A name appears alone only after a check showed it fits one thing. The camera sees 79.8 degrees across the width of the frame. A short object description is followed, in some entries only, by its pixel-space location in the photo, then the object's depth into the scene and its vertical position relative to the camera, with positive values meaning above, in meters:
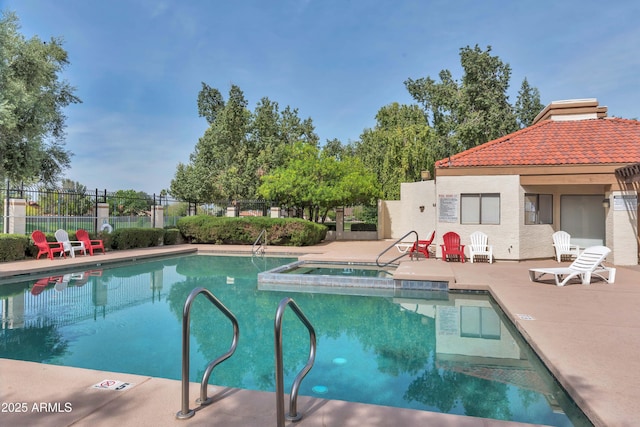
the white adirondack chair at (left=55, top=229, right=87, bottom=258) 13.89 -1.02
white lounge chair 8.68 -1.20
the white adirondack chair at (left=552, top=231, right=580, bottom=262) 12.80 -0.98
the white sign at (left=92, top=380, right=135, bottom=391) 3.50 -1.59
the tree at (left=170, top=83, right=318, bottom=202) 28.73 +5.44
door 13.84 -0.07
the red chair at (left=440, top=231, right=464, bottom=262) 12.77 -1.01
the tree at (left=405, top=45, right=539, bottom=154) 27.47 +8.40
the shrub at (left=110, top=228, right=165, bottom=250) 17.02 -1.05
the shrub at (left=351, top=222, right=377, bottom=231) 25.92 -0.73
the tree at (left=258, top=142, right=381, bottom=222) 22.02 +1.96
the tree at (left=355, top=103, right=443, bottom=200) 27.88 +4.46
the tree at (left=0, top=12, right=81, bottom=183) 12.66 +3.91
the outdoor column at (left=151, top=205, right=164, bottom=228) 20.31 -0.03
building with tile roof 12.31 +0.90
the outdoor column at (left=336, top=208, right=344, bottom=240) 25.64 -0.68
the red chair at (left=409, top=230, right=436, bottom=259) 13.90 -1.17
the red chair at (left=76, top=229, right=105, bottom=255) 14.82 -0.94
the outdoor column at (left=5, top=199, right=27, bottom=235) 13.86 -0.08
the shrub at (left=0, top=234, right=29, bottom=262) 12.63 -1.07
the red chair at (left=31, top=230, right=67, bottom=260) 13.38 -1.07
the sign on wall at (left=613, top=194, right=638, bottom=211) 12.04 +0.48
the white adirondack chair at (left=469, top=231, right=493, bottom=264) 12.68 -1.01
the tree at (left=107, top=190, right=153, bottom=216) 20.11 +0.57
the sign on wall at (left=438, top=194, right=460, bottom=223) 13.44 +0.33
